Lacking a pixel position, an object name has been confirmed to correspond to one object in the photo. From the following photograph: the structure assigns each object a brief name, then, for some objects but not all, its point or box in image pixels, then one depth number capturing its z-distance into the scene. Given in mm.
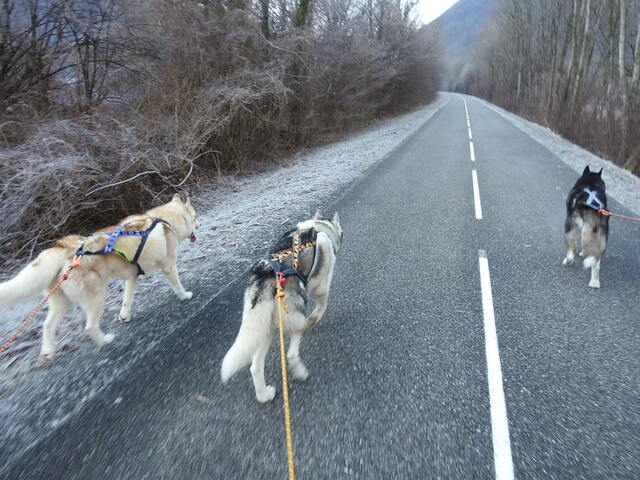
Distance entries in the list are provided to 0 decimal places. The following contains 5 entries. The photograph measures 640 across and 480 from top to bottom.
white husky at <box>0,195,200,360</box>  2725
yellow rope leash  1878
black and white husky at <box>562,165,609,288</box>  4078
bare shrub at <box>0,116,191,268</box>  4969
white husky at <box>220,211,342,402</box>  2275
